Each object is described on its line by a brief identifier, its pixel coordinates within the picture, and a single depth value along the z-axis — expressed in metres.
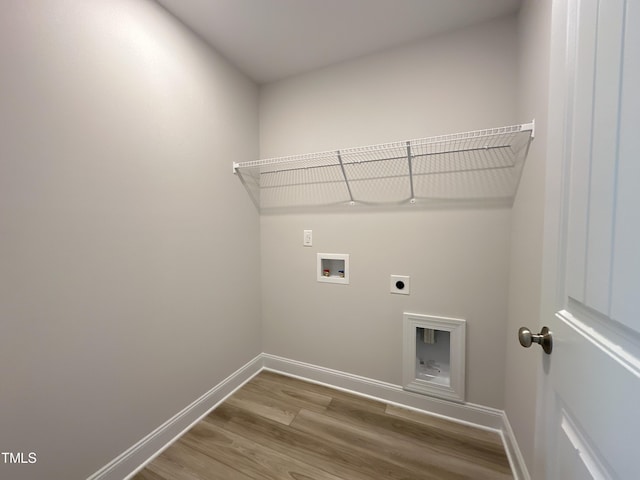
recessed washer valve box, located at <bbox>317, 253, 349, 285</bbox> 1.85
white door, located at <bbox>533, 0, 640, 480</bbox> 0.40
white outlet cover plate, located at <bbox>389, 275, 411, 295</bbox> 1.67
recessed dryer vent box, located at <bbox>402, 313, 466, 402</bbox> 1.57
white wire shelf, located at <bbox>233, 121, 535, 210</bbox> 1.41
